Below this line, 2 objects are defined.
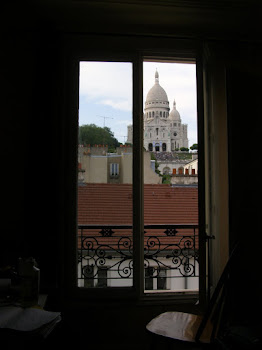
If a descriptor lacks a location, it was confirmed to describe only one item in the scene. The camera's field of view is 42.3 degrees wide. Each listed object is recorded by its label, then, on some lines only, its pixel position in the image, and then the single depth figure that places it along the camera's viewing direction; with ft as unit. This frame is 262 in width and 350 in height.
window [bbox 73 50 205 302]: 9.05
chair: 6.32
